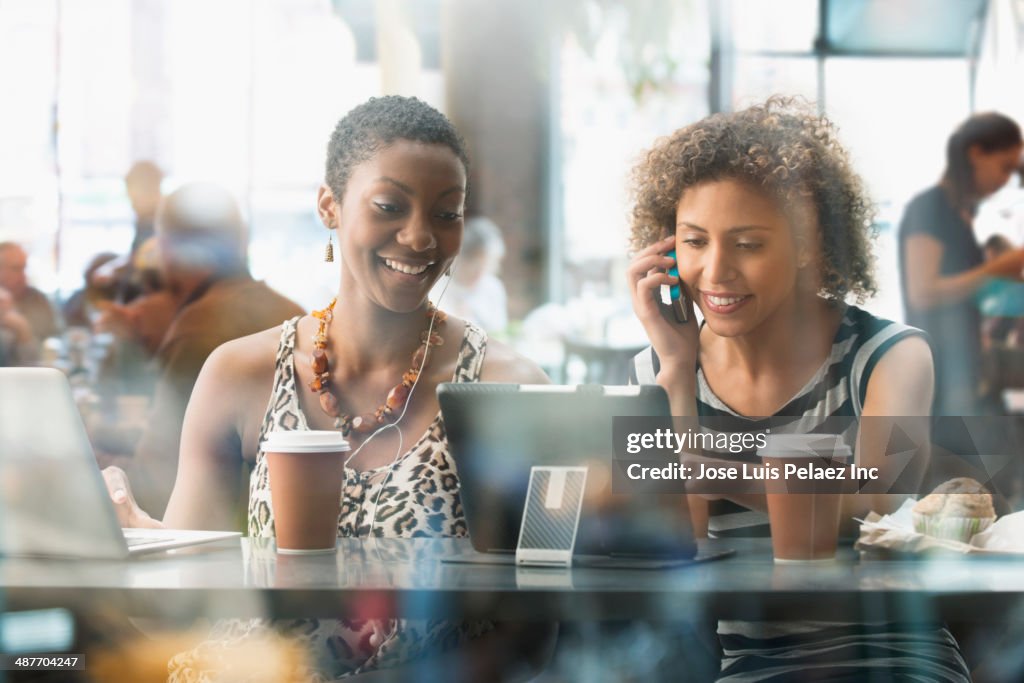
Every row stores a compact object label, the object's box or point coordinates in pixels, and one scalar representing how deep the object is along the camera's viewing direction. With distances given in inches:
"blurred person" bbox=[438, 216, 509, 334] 154.3
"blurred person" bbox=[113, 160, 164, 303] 117.3
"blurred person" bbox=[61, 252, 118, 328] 130.9
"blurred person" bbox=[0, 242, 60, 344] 134.0
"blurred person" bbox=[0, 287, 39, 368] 130.6
